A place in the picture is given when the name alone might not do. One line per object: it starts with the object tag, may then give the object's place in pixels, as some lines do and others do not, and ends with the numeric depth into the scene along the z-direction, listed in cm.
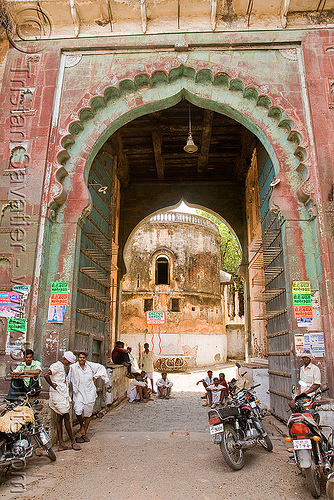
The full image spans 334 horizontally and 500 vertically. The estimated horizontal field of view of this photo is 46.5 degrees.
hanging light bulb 725
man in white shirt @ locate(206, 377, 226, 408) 814
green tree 2703
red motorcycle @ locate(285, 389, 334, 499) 355
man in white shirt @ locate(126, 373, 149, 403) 990
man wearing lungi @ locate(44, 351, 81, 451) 505
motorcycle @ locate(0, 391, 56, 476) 391
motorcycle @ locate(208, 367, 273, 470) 439
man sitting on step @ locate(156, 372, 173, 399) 1058
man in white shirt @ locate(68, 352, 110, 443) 555
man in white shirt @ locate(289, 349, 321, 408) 473
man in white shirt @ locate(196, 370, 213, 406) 903
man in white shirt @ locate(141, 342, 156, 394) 1154
